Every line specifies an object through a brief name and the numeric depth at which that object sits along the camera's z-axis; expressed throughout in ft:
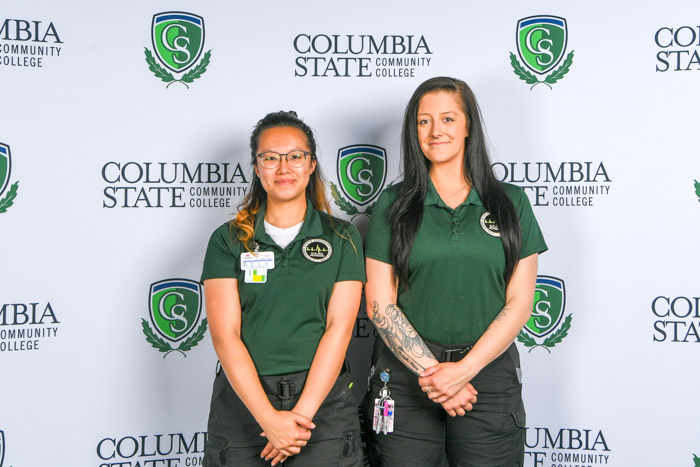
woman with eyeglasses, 5.33
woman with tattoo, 5.58
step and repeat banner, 7.13
